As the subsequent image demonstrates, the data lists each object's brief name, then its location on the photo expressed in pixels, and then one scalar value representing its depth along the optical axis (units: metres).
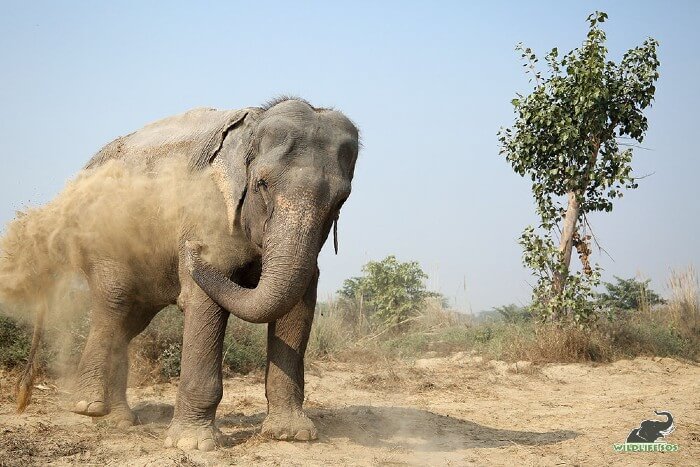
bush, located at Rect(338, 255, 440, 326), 22.11
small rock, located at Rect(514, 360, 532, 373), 13.31
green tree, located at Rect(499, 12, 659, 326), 14.45
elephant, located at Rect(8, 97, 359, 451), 6.48
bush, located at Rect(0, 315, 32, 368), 10.66
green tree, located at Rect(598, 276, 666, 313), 21.09
